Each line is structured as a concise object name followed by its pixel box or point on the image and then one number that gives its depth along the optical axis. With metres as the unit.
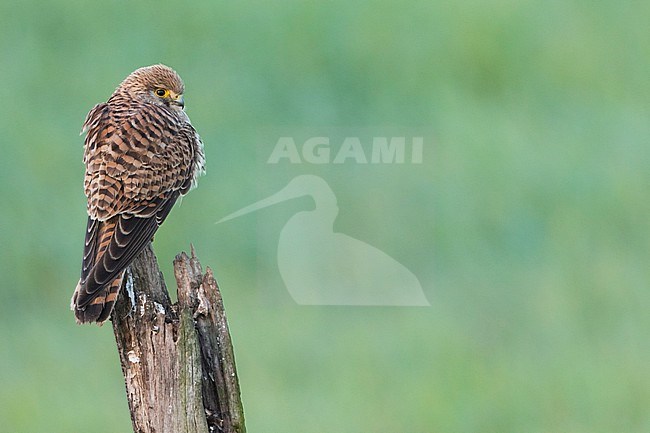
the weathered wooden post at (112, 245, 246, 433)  7.79
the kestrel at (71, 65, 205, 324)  8.27
